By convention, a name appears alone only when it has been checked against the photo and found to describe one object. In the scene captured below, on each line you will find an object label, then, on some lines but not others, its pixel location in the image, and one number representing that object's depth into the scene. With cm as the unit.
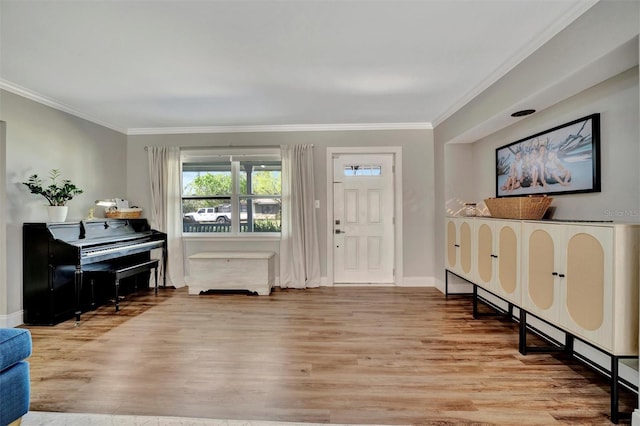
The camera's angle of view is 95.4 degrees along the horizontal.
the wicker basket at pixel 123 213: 416
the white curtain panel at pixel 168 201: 447
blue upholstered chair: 146
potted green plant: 309
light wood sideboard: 159
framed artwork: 220
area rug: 162
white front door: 457
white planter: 317
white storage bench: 412
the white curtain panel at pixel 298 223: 442
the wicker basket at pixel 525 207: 245
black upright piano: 304
